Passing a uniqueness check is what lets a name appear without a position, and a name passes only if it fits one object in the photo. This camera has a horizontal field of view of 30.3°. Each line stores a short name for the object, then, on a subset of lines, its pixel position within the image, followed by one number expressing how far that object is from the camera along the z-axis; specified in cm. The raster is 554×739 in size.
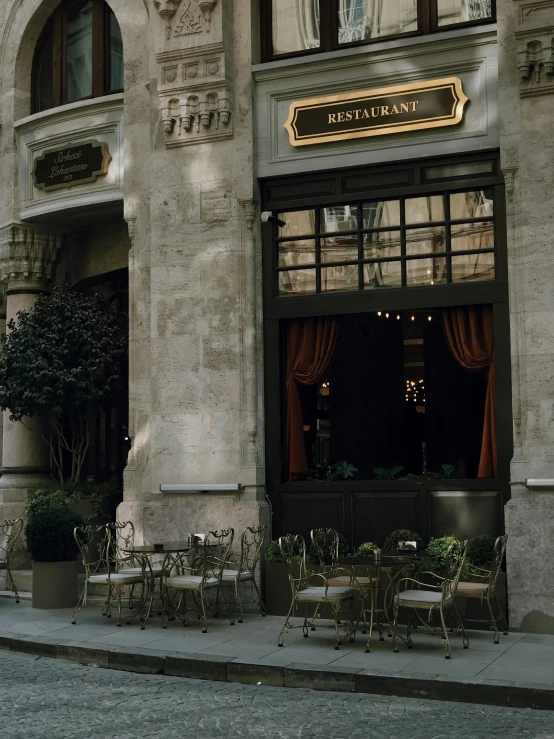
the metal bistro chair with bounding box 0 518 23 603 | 1494
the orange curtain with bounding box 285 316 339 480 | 1412
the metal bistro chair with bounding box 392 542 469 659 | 1050
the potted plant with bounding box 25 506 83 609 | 1389
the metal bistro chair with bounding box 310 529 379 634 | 1151
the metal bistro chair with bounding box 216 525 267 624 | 1301
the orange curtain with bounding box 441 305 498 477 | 1302
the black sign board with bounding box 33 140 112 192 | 1577
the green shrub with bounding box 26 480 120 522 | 1599
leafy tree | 1559
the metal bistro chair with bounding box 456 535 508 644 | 1125
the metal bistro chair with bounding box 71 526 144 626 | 1256
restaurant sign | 1316
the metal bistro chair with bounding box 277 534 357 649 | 1098
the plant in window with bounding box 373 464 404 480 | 1387
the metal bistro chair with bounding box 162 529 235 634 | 1227
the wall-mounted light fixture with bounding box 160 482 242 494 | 1380
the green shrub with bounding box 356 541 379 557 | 1314
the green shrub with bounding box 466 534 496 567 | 1245
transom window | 1322
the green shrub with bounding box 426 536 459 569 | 1262
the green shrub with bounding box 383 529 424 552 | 1299
